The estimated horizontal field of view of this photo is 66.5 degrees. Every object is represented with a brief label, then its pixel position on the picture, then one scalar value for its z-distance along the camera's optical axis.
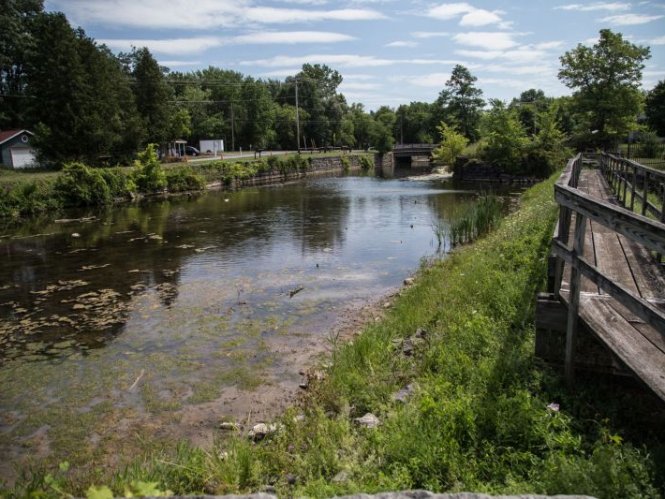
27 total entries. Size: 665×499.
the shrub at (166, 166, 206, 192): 41.41
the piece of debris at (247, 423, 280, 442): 6.14
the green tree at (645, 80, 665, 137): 55.66
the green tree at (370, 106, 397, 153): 89.44
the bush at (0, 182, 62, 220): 28.02
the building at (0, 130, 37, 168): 40.31
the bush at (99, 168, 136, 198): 34.69
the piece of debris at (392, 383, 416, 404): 5.76
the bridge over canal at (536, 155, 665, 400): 3.80
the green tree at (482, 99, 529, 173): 50.54
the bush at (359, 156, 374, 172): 81.25
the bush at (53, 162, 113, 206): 31.64
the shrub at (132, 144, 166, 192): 38.28
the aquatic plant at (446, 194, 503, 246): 18.61
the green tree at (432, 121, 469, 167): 63.25
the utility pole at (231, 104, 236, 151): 79.30
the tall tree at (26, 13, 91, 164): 38.72
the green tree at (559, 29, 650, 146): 45.00
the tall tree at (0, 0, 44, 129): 54.75
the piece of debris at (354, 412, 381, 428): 5.44
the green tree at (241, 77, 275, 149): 80.56
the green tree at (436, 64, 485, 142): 83.50
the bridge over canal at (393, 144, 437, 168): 88.52
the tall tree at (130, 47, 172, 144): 50.31
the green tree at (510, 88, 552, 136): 79.38
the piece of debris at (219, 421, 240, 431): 6.67
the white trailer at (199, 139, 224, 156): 72.56
